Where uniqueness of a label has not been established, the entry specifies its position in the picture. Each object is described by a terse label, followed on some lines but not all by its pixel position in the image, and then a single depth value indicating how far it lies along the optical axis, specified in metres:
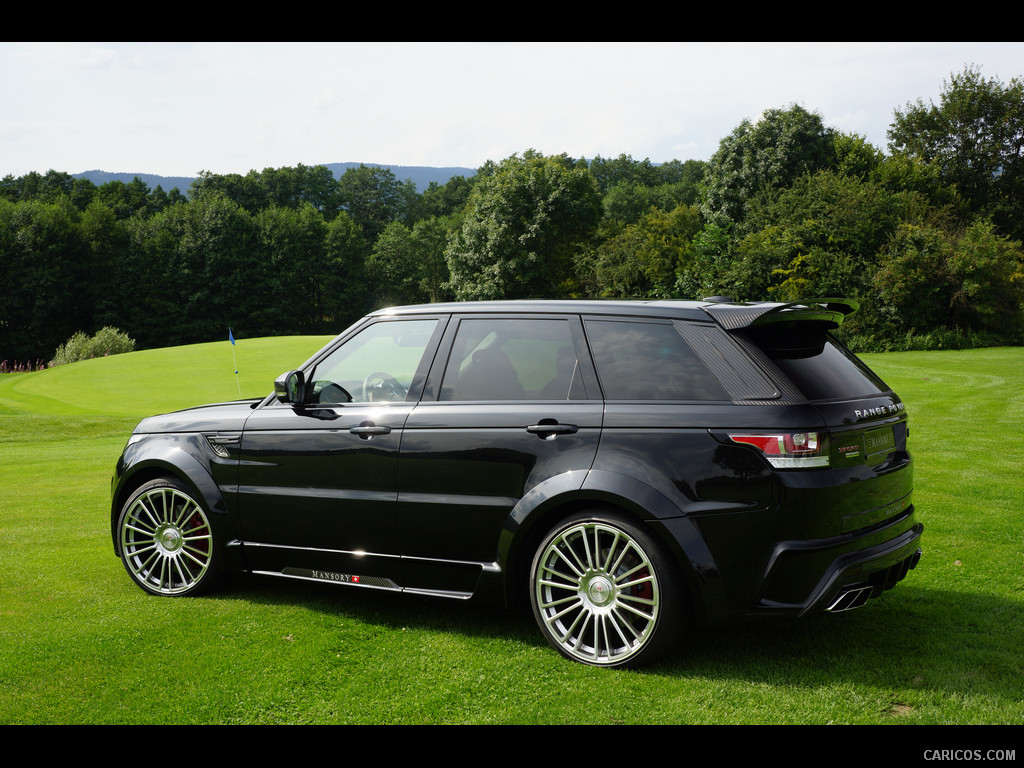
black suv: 3.93
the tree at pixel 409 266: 84.88
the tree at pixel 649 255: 52.19
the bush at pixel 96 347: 46.16
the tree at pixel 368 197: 109.06
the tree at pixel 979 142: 50.94
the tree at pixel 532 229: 60.75
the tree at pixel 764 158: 48.69
